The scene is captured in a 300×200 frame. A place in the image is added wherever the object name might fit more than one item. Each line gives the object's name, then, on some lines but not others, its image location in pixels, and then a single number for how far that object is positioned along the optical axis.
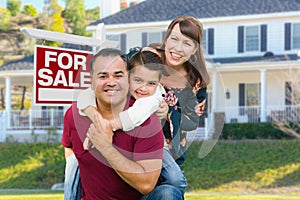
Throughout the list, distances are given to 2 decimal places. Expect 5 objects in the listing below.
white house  24.69
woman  4.41
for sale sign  6.69
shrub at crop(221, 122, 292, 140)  22.12
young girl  3.92
